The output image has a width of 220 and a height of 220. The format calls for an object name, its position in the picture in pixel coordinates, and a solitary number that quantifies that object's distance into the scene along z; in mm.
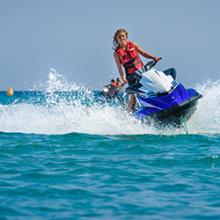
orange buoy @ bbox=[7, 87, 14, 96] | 99475
